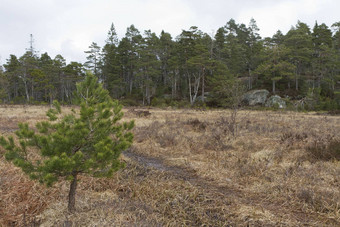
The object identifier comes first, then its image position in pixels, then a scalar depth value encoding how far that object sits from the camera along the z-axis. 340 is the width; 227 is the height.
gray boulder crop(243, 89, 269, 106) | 32.78
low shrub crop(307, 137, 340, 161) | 5.79
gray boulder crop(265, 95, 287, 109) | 29.27
